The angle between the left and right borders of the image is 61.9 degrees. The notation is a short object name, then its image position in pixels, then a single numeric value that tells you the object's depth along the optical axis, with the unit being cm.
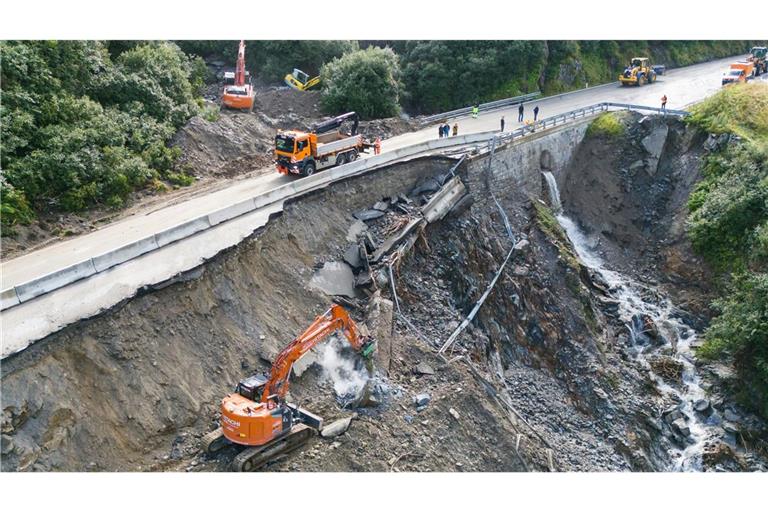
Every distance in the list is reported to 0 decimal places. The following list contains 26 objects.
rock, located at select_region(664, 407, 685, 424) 2358
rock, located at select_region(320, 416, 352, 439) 1727
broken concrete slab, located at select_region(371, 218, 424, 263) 2348
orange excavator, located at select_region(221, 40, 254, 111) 3491
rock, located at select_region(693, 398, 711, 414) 2406
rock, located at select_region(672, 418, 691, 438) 2319
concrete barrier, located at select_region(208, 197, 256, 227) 2122
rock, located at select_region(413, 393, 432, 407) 1911
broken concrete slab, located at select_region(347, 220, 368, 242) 2405
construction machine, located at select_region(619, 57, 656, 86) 4378
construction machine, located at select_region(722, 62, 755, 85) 4012
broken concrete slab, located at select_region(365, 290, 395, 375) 2009
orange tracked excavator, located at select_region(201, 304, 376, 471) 1567
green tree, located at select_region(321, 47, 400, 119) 3566
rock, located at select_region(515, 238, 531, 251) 2754
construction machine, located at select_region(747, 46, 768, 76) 4325
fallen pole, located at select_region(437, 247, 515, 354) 2163
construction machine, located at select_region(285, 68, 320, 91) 3966
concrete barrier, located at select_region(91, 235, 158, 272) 1836
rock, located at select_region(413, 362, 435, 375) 2038
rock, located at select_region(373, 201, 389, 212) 2573
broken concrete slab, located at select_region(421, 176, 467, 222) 2556
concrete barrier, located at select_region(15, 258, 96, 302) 1700
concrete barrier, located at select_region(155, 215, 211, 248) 1978
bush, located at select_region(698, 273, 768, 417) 2341
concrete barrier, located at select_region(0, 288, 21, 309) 1661
